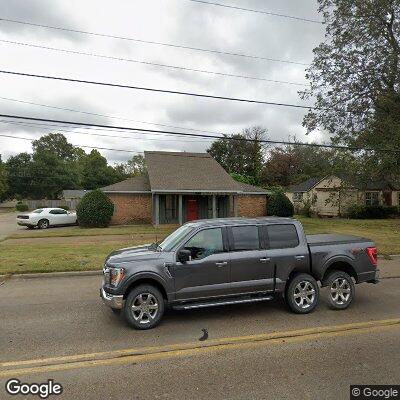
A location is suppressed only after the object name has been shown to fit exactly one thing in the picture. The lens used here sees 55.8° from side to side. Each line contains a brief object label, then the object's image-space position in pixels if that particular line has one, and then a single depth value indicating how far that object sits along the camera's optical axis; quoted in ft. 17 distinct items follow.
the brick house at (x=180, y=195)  89.20
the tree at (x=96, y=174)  273.95
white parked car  86.07
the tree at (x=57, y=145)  309.03
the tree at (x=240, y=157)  195.93
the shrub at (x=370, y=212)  117.08
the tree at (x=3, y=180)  218.07
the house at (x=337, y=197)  124.77
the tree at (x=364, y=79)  76.38
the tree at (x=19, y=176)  236.84
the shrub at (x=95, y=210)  83.46
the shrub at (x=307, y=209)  130.00
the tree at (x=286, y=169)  188.65
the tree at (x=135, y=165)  308.60
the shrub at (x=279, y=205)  99.53
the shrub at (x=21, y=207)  207.82
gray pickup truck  19.54
